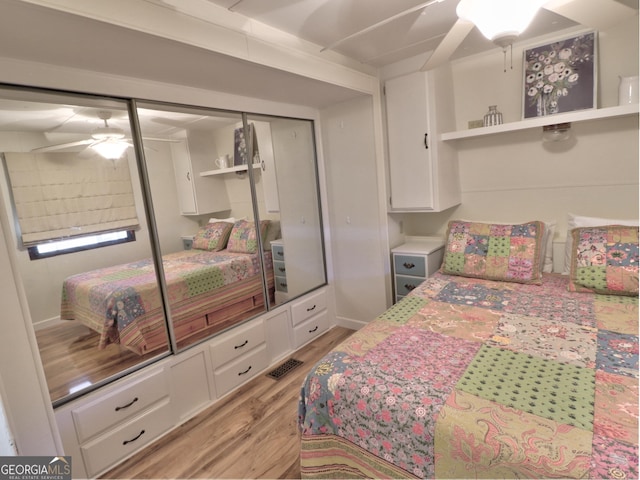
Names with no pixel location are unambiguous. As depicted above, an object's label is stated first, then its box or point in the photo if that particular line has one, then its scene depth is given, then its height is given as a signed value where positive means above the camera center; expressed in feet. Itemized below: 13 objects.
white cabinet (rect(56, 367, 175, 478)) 5.72 -3.75
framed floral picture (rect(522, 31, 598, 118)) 7.55 +2.08
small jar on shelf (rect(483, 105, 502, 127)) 8.71 +1.44
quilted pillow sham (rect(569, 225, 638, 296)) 6.47 -1.93
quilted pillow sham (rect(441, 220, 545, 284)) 7.70 -1.82
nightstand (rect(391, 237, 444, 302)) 9.41 -2.30
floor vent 8.70 -4.52
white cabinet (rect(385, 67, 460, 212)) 8.78 +1.03
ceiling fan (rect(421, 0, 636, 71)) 3.83 +1.89
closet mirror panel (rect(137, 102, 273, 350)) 7.07 -0.29
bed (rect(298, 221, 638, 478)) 3.43 -2.61
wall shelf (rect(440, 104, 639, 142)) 6.91 +1.06
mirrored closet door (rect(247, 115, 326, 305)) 9.12 -0.21
